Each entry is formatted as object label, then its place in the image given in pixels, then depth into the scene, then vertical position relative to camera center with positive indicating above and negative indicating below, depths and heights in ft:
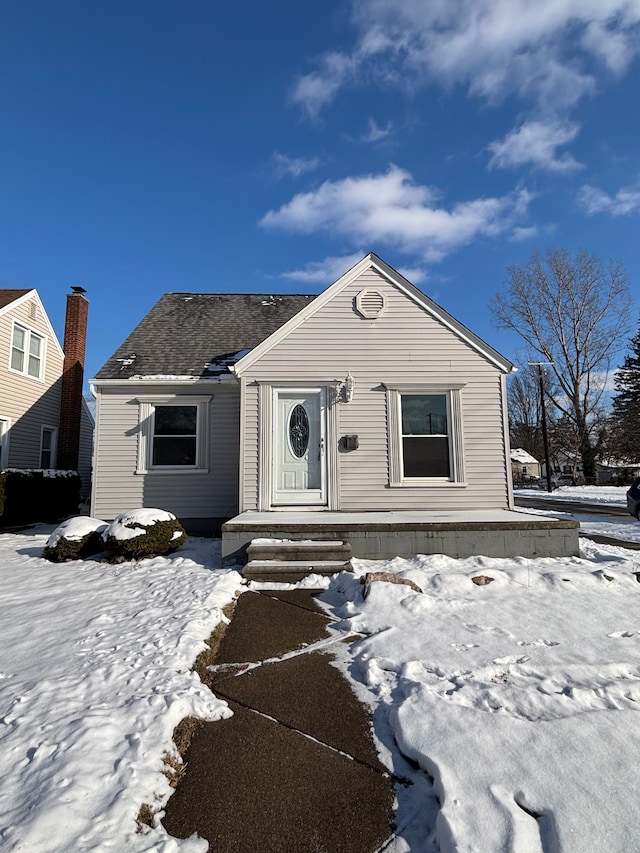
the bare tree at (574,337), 93.97 +27.05
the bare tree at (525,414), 155.33 +19.49
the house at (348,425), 28.09 +2.81
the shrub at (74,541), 24.20 -3.70
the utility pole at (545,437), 82.84 +6.02
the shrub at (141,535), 23.32 -3.28
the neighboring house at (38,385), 47.44 +9.57
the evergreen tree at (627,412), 96.99 +13.32
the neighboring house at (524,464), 148.56 +1.62
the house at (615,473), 103.86 -1.06
